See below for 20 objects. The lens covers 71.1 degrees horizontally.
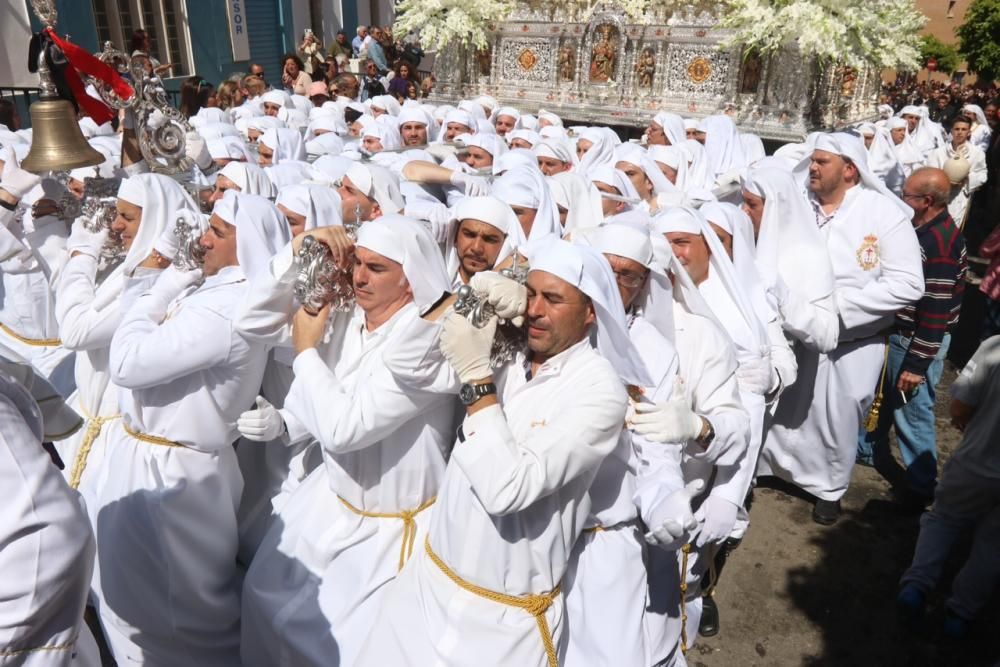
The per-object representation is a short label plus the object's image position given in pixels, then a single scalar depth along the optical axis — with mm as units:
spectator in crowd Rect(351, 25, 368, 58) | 18625
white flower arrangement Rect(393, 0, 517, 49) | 13406
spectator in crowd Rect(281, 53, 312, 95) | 13836
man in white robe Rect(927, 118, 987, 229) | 10328
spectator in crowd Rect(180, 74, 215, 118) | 10750
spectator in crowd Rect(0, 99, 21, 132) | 8523
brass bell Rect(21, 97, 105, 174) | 3459
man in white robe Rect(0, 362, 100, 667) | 1494
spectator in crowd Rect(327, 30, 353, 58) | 18188
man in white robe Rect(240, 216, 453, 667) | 2695
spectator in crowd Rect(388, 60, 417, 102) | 14430
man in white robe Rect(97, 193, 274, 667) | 3117
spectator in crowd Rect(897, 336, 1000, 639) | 3785
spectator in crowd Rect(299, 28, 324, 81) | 17750
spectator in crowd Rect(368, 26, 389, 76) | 17188
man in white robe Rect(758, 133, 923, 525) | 4855
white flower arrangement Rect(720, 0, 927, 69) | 10305
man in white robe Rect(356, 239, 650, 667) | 2170
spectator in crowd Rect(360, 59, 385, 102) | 15651
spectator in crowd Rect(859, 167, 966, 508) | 5000
